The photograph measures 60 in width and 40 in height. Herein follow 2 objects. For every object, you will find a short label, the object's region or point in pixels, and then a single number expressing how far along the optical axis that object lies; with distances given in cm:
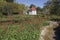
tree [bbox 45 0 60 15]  1881
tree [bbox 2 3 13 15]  1906
